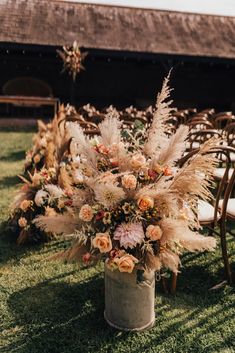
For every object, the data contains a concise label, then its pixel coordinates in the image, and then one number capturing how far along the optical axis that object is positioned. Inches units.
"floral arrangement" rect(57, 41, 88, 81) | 555.8
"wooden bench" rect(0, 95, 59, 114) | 566.1
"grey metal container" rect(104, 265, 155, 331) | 112.1
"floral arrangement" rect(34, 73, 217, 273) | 101.6
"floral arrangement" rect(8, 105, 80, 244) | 168.7
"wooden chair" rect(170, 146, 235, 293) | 130.3
